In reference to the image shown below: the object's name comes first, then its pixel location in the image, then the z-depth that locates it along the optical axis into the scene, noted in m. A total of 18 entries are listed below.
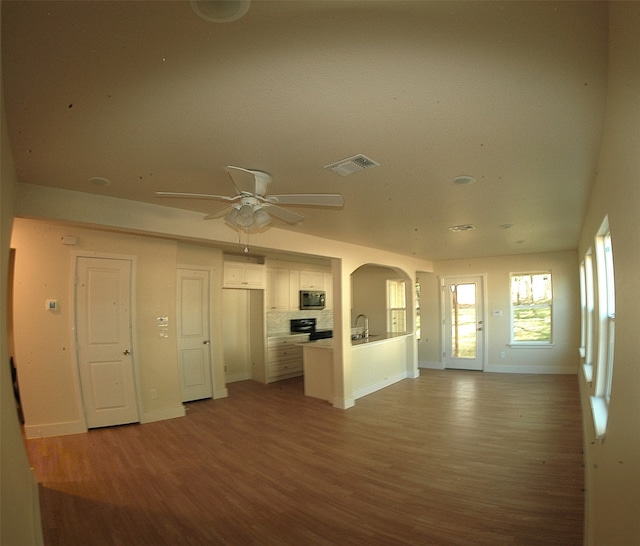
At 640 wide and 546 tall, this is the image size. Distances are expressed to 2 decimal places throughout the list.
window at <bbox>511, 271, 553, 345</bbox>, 7.05
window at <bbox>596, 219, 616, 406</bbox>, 2.53
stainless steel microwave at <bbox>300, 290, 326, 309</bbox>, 7.45
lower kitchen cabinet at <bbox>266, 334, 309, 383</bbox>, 6.69
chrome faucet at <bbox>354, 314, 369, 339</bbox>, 6.60
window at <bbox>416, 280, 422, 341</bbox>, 8.25
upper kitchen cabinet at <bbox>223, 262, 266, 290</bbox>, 6.08
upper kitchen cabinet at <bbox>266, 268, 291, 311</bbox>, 6.83
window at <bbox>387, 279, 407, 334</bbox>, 8.60
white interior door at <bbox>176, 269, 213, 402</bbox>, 5.26
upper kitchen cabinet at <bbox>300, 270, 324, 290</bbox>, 7.54
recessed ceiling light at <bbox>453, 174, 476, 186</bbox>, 2.62
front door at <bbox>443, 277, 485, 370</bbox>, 7.64
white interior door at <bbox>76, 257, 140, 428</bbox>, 4.00
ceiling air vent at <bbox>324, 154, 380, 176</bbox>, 2.24
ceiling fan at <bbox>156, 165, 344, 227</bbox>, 2.28
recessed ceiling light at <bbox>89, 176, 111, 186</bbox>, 2.62
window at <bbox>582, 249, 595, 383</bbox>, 3.65
